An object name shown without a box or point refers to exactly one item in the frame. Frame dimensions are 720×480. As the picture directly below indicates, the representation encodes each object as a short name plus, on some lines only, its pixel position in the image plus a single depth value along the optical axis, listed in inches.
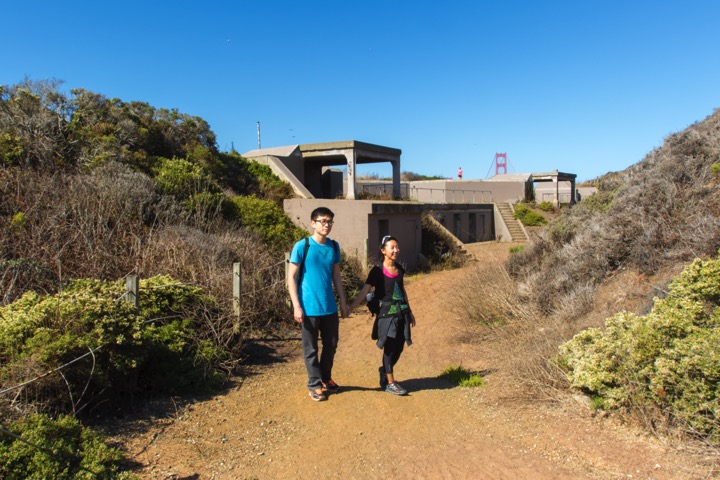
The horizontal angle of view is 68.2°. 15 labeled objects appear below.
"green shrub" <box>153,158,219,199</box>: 550.3
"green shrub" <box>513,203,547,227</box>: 1147.3
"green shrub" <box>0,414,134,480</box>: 121.3
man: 190.1
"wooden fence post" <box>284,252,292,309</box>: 368.4
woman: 205.2
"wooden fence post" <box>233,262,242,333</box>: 268.2
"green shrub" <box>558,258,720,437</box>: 156.2
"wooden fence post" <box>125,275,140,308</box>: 208.0
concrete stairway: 1059.0
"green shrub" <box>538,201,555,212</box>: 1315.0
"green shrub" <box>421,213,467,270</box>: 728.3
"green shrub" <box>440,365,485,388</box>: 232.3
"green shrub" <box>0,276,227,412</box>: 164.4
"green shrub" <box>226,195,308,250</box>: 576.7
